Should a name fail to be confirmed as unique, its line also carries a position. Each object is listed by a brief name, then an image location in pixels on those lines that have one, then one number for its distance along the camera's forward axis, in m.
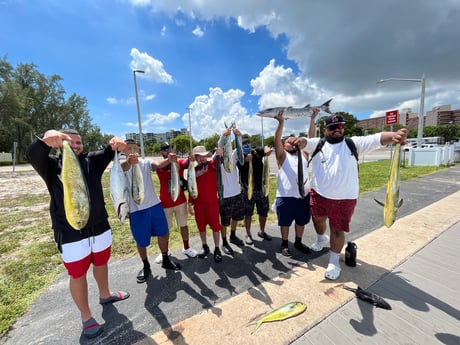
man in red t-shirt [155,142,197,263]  3.61
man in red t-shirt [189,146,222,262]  3.76
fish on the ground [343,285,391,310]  2.52
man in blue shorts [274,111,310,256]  3.83
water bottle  3.37
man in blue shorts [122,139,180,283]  3.25
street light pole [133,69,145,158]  14.45
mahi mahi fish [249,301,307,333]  2.40
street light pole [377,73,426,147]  14.89
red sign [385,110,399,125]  13.69
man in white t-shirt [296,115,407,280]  3.07
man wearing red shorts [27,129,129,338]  2.07
